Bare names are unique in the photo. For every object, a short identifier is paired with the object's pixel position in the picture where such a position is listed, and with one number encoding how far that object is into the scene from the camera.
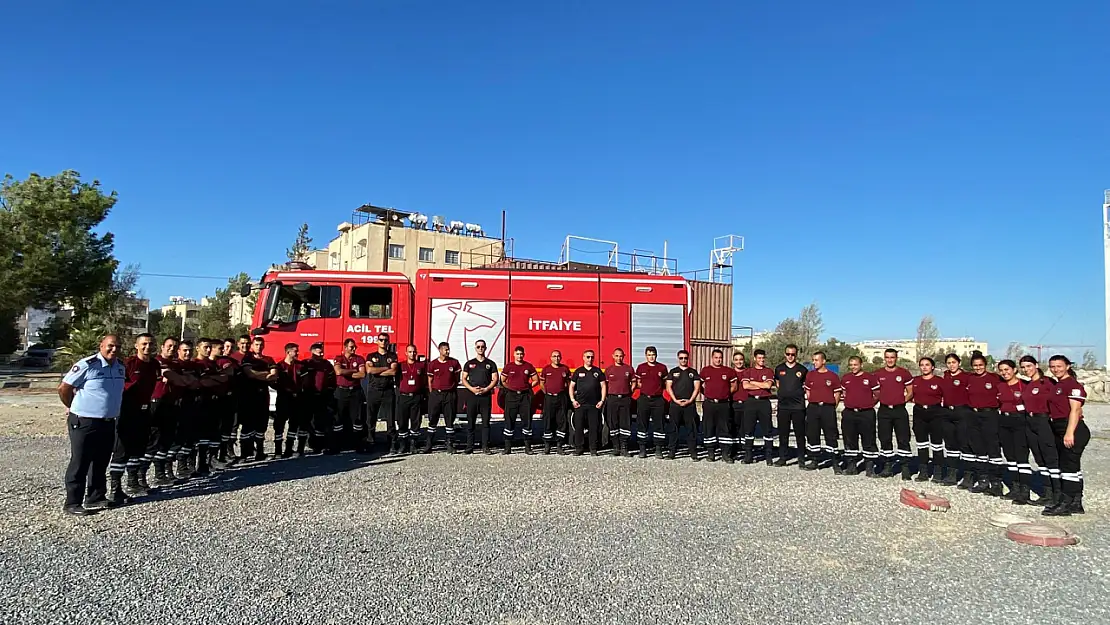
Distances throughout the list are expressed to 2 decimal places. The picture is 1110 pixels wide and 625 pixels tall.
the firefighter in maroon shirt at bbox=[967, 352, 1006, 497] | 7.79
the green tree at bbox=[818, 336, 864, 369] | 41.24
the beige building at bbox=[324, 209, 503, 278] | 40.09
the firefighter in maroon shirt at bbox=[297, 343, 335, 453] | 9.14
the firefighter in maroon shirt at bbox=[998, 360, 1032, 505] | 7.29
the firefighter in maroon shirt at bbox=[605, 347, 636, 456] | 9.89
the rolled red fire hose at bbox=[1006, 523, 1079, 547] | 5.47
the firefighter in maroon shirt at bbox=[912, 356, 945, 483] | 8.39
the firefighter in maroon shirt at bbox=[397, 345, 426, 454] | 9.56
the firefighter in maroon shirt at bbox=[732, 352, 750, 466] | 9.58
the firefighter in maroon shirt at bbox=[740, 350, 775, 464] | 9.35
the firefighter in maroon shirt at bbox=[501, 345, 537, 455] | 9.96
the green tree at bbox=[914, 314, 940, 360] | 48.93
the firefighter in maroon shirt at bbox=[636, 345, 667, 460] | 9.90
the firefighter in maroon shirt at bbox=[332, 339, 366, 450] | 9.38
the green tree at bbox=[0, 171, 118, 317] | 27.08
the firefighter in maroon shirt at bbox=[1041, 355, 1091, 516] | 6.71
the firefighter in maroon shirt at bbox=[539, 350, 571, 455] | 10.08
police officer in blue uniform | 5.92
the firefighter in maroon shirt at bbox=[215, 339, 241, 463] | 8.15
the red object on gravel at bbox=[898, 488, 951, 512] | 6.74
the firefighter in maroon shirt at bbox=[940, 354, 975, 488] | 8.11
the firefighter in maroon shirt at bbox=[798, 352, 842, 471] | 8.89
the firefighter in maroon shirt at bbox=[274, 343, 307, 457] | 8.84
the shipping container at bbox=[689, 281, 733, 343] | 21.42
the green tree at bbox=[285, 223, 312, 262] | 45.31
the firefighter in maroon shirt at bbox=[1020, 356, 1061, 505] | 6.90
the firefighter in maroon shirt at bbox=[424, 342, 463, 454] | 9.71
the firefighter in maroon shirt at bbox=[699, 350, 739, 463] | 9.59
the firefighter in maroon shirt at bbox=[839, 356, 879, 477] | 8.73
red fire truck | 11.05
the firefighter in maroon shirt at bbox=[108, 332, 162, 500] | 6.50
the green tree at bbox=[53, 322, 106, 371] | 22.55
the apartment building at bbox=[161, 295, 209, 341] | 51.62
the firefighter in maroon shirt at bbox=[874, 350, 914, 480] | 8.57
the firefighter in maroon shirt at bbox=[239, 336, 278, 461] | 8.53
